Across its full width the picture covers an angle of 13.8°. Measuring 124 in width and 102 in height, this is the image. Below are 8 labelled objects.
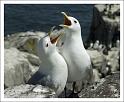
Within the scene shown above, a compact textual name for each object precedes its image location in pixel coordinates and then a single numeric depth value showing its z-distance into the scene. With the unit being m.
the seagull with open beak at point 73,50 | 5.60
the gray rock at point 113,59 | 19.56
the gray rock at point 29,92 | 4.83
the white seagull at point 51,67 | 5.32
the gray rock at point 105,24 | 25.66
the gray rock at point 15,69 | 9.46
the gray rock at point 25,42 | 11.15
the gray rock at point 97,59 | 15.36
